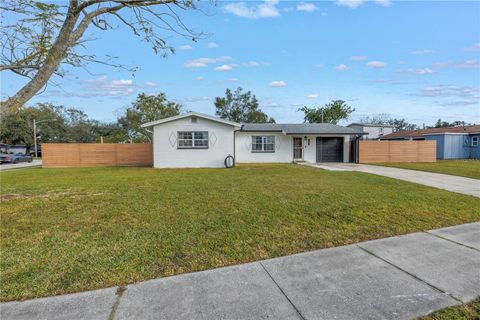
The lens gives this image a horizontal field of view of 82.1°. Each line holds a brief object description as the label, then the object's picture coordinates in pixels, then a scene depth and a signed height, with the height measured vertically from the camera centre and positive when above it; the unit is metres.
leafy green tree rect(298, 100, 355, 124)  43.59 +5.08
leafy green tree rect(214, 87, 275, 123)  42.50 +6.13
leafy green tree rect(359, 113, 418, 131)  54.51 +4.88
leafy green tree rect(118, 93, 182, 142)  34.31 +4.68
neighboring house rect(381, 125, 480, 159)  25.16 -0.03
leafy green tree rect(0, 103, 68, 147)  40.10 +2.89
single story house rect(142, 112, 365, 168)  16.36 +0.24
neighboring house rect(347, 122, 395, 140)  33.12 +1.81
